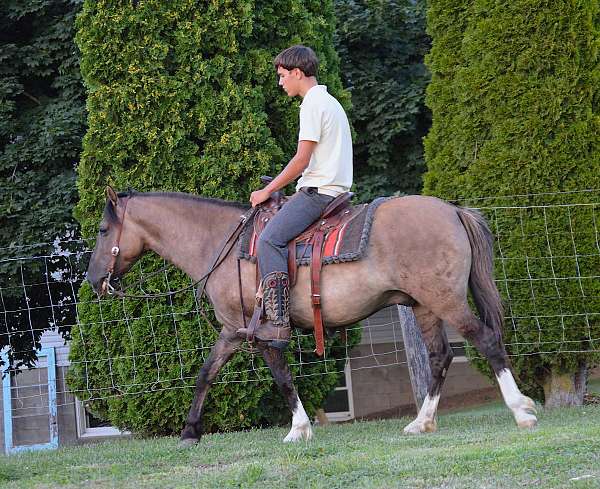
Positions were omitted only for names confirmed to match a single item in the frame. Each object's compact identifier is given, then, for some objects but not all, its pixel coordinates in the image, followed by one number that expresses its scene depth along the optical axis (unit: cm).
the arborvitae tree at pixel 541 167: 1677
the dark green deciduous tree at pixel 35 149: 2175
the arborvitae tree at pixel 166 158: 1692
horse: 1243
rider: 1262
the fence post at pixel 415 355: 1772
